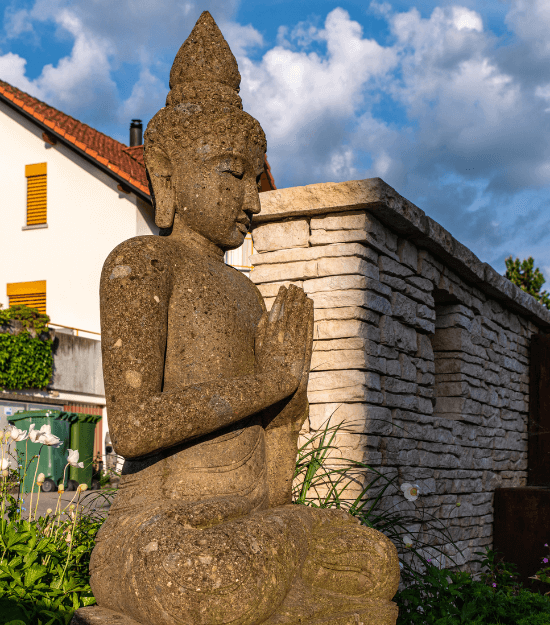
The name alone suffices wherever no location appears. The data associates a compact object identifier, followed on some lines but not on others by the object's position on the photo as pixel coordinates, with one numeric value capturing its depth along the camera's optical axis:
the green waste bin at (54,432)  10.20
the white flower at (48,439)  3.12
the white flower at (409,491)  4.00
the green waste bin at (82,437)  10.02
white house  14.07
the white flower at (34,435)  3.16
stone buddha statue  1.83
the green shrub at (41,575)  2.49
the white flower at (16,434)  3.13
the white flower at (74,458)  3.12
